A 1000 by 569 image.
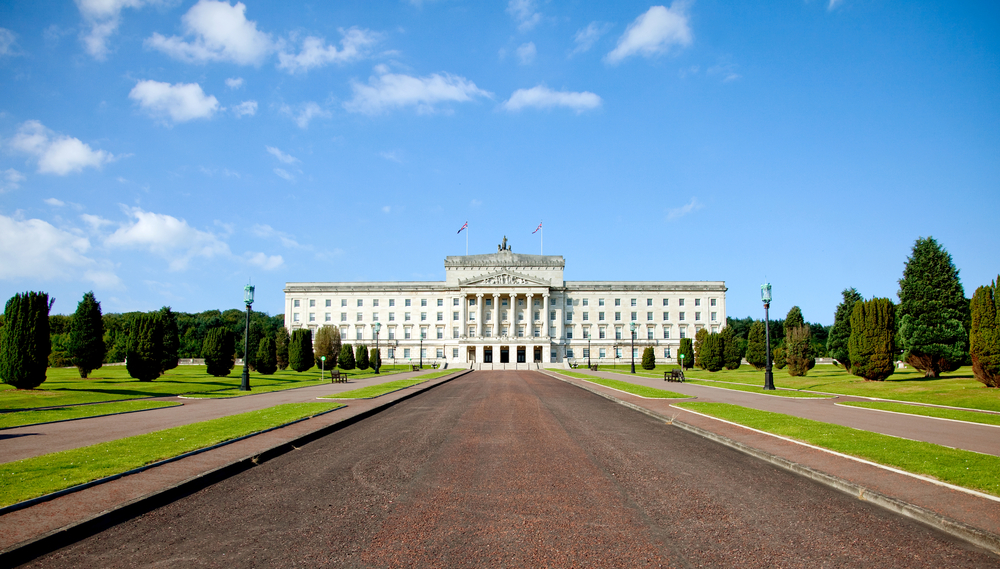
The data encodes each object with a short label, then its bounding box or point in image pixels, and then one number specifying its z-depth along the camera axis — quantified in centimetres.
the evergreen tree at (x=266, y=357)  5431
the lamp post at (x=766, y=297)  3309
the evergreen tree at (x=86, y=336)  3528
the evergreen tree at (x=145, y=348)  3575
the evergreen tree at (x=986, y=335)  2538
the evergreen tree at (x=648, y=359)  6950
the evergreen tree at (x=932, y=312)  3812
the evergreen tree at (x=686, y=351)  6888
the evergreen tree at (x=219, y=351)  4516
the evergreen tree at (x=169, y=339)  4042
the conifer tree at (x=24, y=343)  2608
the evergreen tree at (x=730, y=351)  6212
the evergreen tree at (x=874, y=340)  3319
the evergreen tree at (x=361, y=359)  6819
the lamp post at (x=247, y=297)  3244
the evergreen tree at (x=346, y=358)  6378
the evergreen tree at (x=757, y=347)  6225
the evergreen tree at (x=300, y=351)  5979
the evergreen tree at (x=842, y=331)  5256
